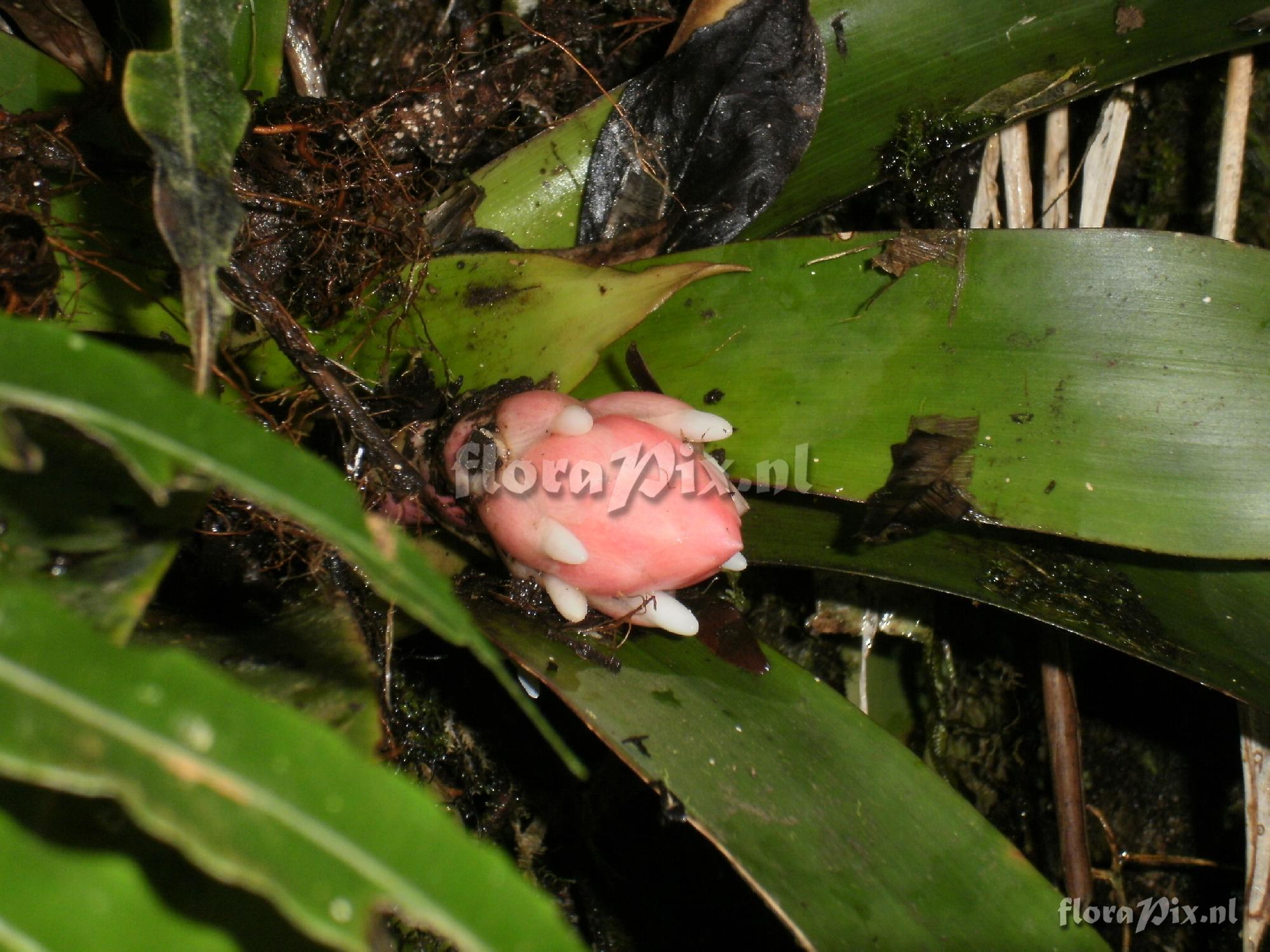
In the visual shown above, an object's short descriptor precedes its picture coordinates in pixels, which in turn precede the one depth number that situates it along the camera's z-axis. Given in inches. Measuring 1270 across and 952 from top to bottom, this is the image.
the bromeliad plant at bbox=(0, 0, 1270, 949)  12.3
